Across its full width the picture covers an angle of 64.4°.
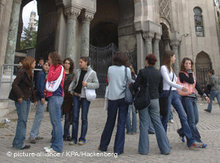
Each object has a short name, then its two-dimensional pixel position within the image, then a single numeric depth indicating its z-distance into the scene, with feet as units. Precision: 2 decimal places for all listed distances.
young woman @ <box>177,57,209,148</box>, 11.66
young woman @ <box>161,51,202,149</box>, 11.02
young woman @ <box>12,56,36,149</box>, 10.87
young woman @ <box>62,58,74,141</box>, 13.27
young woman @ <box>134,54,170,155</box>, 10.00
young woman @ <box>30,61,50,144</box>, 12.42
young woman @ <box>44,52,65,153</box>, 10.21
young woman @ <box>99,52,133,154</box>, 10.37
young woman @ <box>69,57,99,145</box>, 11.97
